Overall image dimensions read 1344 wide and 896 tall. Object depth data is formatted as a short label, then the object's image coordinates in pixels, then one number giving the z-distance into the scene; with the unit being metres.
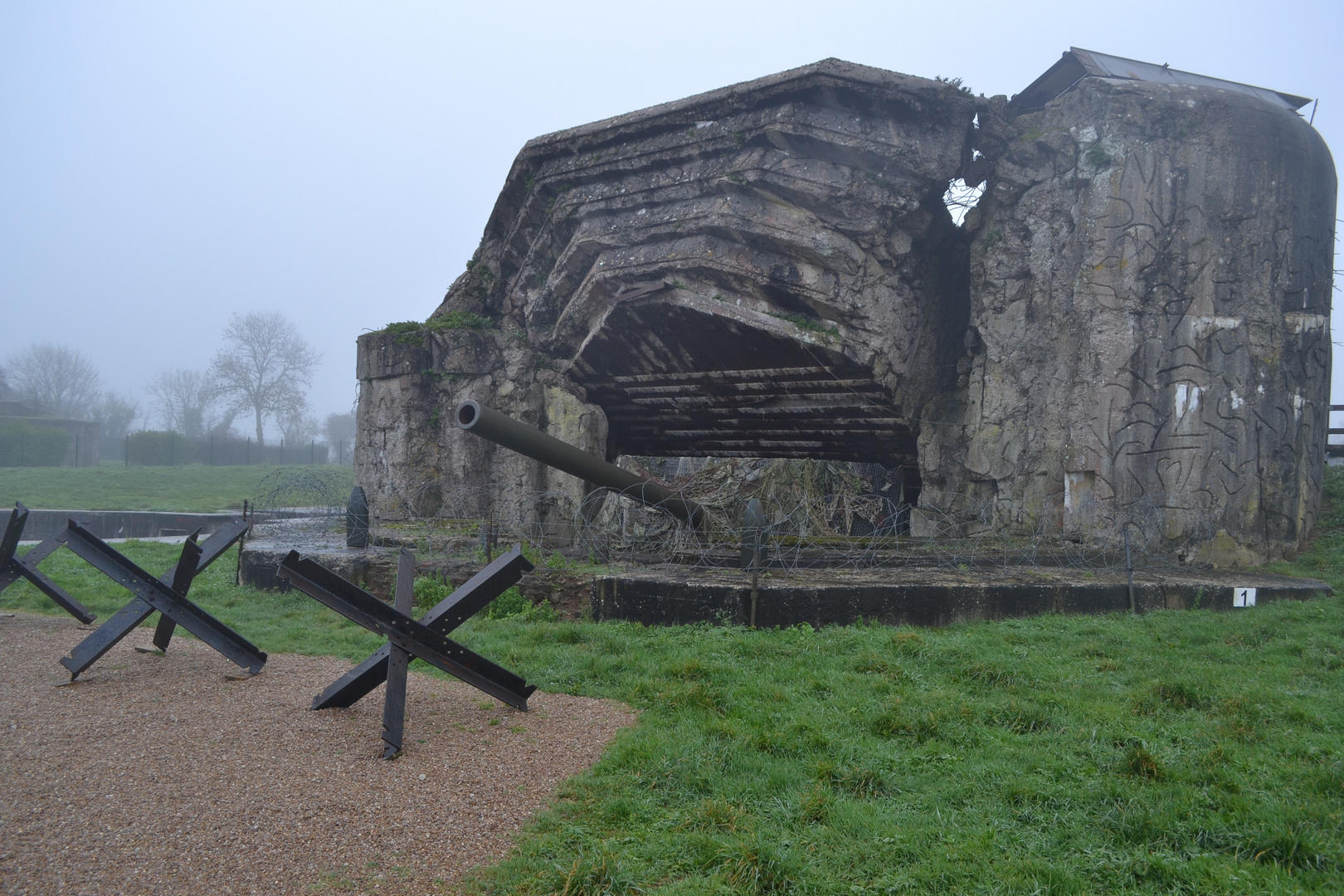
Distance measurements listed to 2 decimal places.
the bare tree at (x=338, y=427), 64.06
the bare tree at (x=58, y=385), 53.59
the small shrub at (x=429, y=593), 8.02
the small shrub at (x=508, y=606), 7.89
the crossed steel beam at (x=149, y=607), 5.15
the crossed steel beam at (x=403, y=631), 4.30
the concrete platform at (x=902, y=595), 7.26
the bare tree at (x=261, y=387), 47.81
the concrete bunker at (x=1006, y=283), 9.44
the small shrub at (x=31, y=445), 33.50
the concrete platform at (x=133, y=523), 18.44
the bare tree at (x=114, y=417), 55.70
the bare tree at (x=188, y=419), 54.72
